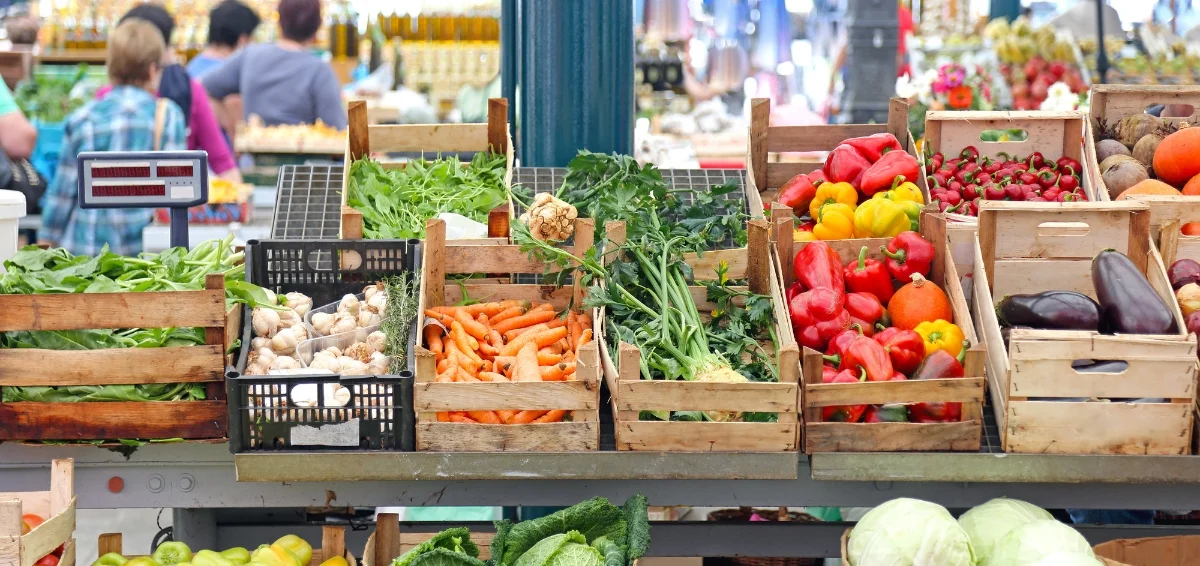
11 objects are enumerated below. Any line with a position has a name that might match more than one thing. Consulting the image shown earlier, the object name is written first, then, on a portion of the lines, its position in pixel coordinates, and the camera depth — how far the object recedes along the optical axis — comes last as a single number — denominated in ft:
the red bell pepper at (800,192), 11.22
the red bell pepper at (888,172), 10.93
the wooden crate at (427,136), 12.22
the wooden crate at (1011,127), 11.60
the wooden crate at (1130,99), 11.85
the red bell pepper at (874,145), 11.49
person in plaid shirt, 19.38
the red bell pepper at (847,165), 11.19
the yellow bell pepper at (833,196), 10.93
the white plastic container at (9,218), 10.38
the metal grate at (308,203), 12.18
